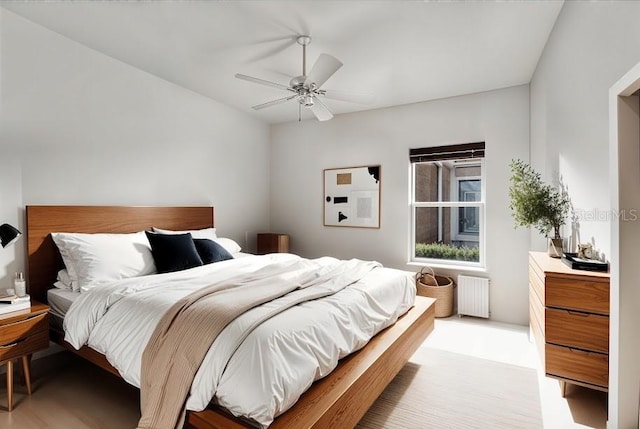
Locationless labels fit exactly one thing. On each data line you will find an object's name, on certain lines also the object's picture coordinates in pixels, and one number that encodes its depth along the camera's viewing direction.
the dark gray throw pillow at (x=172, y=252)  2.96
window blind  4.05
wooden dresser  1.86
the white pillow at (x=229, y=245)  3.86
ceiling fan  2.58
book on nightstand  2.22
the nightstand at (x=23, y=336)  2.14
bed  1.55
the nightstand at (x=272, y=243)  4.82
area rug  2.09
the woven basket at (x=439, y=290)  4.02
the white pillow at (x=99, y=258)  2.62
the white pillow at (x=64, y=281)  2.70
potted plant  2.57
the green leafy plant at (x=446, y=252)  4.29
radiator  3.96
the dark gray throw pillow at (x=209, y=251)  3.31
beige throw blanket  1.60
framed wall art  4.70
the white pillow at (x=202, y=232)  3.54
